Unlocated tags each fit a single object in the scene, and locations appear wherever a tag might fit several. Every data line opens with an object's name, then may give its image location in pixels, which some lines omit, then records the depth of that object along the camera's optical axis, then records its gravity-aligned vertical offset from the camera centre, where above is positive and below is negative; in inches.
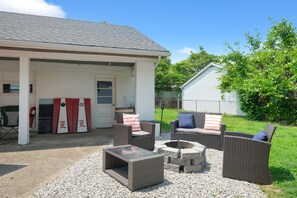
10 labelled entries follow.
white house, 235.0 +49.8
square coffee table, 123.2 -43.2
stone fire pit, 152.0 -43.8
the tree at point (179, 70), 852.0 +153.4
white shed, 619.2 +13.9
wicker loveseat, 213.5 -36.3
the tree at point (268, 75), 440.5 +59.2
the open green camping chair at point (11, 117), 298.1 -28.0
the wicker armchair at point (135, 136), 198.1 -36.6
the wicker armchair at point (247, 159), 135.5 -38.8
